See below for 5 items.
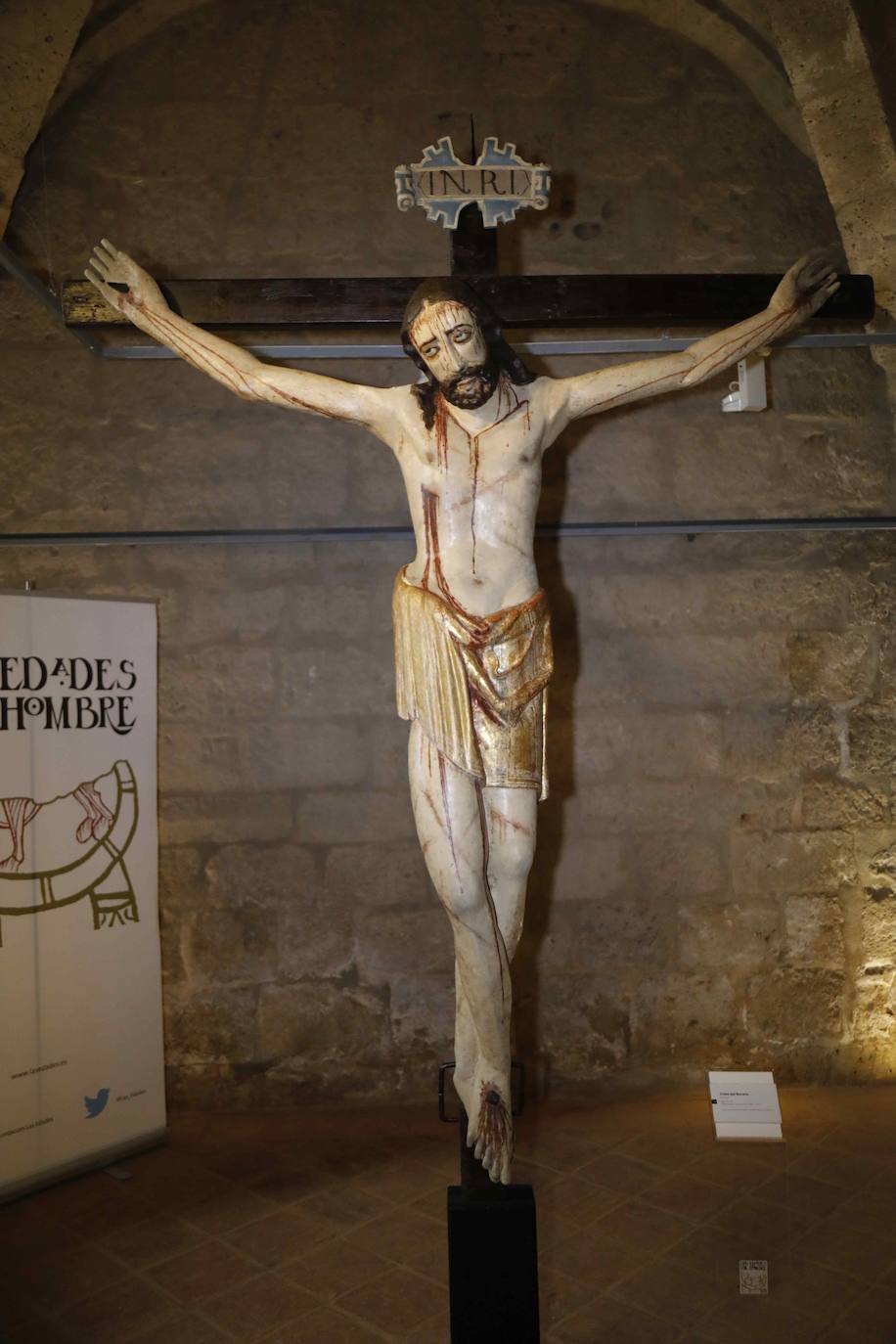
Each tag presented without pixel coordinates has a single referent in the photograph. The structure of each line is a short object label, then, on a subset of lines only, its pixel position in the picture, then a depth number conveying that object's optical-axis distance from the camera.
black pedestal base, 1.87
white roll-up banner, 2.84
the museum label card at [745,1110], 2.95
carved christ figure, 1.98
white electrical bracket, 3.05
